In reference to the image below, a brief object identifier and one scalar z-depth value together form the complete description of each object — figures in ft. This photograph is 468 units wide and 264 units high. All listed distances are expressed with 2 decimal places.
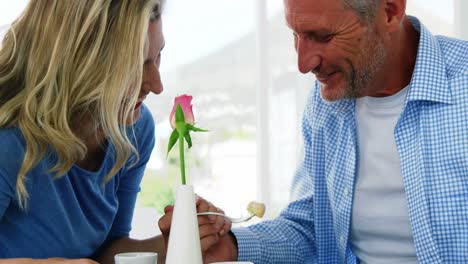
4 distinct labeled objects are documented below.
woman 5.40
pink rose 4.88
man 5.73
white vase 4.83
